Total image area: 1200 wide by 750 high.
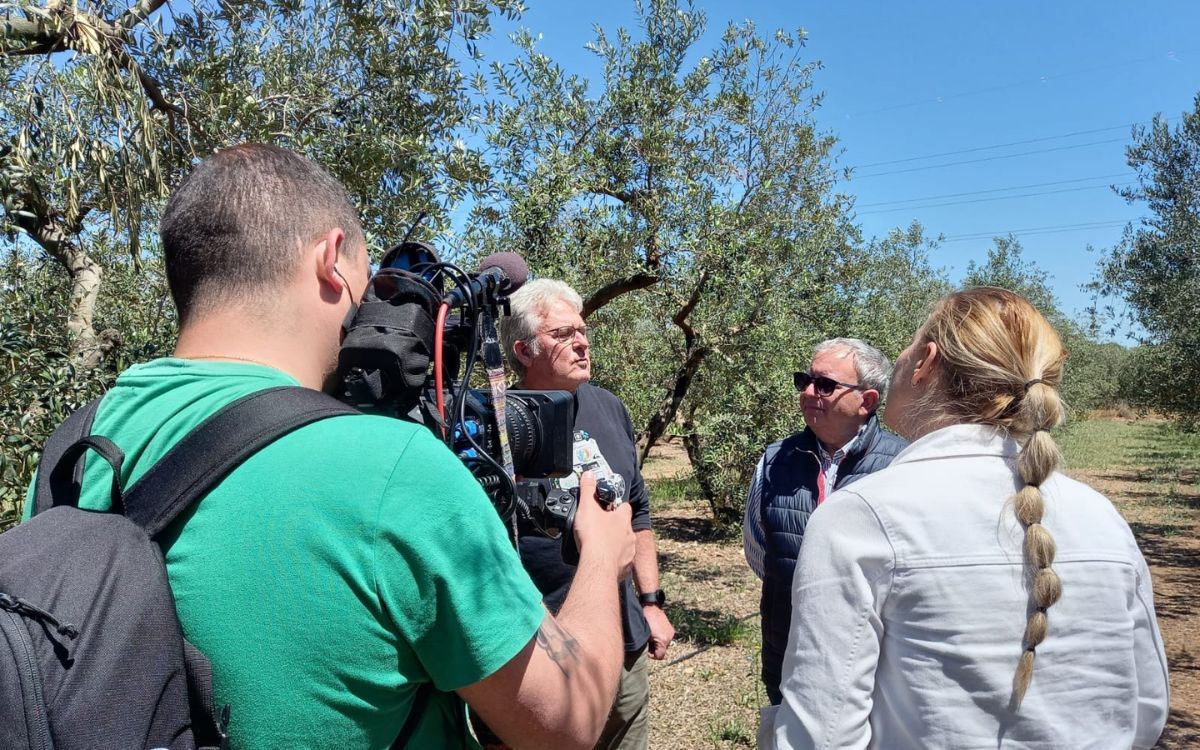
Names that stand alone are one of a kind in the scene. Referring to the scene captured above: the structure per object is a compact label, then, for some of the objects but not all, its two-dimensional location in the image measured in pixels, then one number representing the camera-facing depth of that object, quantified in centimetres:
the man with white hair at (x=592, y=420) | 293
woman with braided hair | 149
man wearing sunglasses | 325
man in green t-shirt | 97
